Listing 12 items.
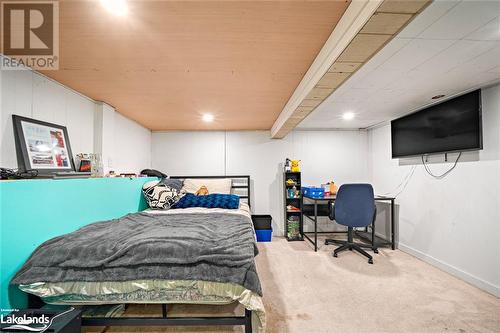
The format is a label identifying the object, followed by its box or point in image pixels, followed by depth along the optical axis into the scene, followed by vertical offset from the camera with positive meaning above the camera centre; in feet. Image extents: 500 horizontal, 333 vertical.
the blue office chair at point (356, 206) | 10.25 -1.86
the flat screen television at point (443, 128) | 7.64 +1.68
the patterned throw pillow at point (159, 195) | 9.99 -1.23
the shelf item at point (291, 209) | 13.35 -2.58
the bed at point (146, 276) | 4.39 -2.24
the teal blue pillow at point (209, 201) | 10.49 -1.63
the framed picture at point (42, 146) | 5.50 +0.71
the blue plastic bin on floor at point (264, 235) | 12.89 -4.05
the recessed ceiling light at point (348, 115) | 10.88 +2.85
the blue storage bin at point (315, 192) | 12.01 -1.41
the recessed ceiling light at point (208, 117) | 10.92 +2.80
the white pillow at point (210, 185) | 12.98 -0.99
